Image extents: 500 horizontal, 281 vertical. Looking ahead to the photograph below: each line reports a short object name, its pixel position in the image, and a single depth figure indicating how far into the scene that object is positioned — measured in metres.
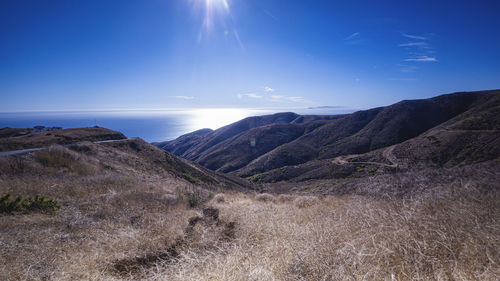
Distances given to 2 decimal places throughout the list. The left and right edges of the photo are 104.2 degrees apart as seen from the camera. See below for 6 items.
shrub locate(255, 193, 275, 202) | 8.36
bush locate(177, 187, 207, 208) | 7.28
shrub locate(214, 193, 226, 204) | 7.58
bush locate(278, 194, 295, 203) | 8.32
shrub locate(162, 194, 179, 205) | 6.67
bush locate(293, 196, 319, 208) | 6.52
